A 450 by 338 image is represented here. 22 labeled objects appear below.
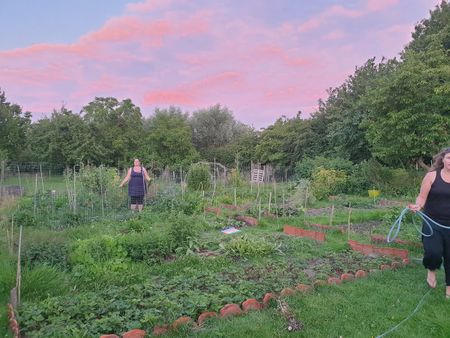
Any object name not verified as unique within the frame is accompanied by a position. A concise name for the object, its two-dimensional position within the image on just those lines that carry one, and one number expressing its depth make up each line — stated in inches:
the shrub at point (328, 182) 550.9
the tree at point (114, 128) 1212.5
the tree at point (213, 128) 1418.6
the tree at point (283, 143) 1007.0
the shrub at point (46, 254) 177.6
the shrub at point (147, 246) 201.7
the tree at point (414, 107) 539.8
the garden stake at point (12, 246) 184.6
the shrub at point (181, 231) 219.5
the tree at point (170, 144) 1196.5
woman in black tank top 150.3
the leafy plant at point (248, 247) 212.4
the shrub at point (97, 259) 169.5
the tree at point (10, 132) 1092.5
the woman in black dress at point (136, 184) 347.3
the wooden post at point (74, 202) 316.9
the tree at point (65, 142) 1147.9
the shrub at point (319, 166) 652.7
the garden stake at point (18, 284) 130.9
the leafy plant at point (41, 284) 145.6
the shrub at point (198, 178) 554.3
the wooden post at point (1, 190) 387.0
